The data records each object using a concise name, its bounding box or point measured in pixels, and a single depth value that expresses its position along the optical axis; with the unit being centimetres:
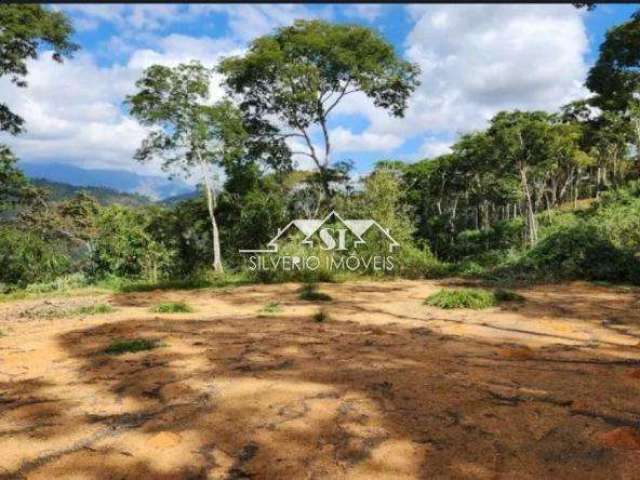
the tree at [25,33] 1241
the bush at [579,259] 963
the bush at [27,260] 1396
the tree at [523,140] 2375
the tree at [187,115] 1977
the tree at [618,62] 1600
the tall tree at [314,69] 1734
